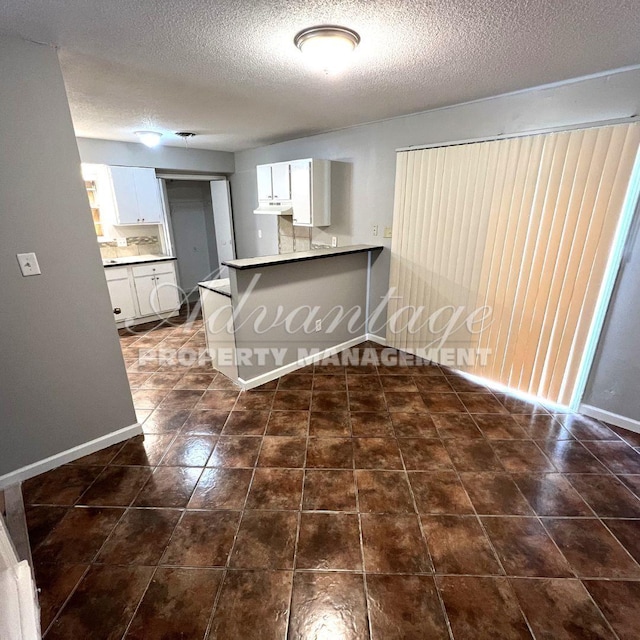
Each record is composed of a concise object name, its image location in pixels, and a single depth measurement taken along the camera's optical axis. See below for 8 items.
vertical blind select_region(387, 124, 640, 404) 2.27
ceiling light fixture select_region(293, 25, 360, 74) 1.59
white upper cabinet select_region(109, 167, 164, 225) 4.33
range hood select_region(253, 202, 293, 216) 4.07
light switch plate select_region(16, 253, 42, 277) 1.79
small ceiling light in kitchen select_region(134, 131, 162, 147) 3.67
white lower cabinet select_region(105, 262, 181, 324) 4.36
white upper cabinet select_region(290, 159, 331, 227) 3.68
